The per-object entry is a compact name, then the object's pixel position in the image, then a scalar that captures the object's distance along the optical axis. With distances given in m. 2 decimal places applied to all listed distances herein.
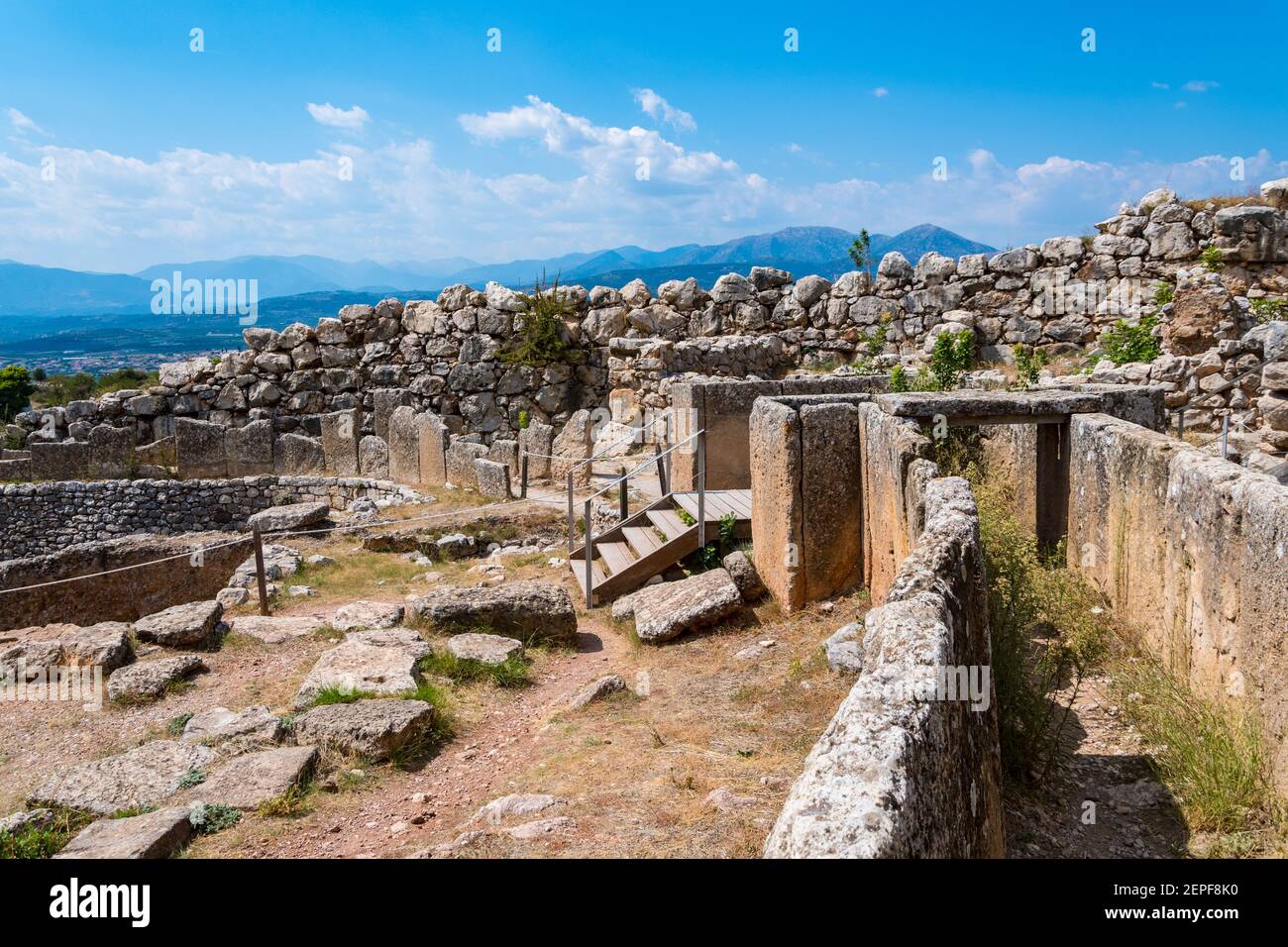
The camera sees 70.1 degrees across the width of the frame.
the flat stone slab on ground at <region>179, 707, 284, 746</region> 6.16
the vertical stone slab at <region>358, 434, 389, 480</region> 17.81
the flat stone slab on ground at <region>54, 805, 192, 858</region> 4.47
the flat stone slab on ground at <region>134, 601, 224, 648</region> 8.45
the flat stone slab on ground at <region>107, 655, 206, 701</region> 7.36
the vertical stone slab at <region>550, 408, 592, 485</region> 15.60
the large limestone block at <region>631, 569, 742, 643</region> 7.99
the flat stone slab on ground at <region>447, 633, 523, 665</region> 7.55
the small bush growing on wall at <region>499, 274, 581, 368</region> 19.17
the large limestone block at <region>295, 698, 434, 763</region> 5.80
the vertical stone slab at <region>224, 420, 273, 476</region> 18.55
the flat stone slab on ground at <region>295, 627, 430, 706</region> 6.82
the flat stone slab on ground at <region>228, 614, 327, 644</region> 8.77
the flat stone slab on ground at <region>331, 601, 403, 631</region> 8.86
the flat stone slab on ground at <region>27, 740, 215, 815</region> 5.39
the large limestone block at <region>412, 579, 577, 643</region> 8.25
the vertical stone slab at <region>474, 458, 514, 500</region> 14.51
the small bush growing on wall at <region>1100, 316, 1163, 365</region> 12.84
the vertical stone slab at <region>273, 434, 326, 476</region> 18.58
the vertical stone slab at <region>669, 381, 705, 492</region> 10.06
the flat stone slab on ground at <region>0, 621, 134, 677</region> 7.86
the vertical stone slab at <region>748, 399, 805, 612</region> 7.55
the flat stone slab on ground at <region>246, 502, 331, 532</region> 13.85
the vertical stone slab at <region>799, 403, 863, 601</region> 7.56
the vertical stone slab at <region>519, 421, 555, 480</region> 15.99
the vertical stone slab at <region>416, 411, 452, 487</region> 16.31
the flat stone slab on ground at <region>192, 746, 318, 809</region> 5.20
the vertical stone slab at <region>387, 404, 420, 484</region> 17.17
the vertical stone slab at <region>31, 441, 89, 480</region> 18.50
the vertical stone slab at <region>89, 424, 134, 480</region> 18.88
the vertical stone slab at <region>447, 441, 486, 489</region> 15.53
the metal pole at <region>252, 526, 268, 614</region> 9.55
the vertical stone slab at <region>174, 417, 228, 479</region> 18.44
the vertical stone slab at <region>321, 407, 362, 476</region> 18.23
